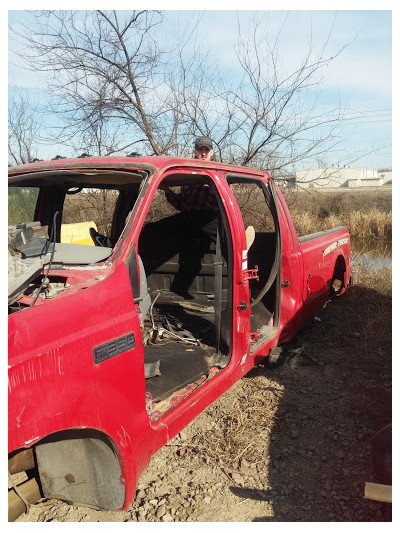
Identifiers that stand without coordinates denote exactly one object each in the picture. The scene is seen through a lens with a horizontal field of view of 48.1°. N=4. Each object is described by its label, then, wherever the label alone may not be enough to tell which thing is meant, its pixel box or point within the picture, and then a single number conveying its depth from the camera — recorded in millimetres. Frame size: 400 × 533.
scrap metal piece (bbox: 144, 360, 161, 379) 3039
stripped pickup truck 1937
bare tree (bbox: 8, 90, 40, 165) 12938
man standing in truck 4668
